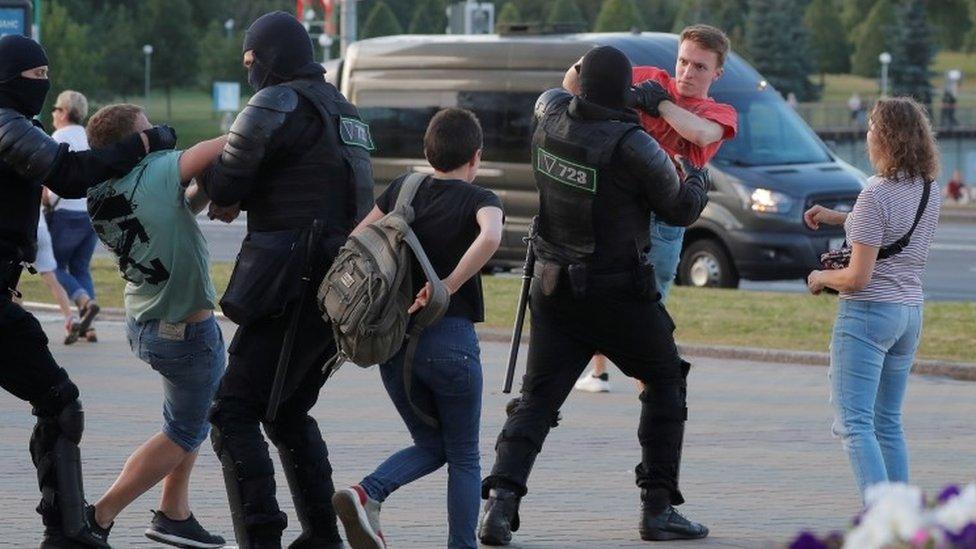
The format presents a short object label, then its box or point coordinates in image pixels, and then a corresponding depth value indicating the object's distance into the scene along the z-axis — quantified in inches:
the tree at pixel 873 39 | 4557.1
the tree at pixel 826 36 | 4845.0
